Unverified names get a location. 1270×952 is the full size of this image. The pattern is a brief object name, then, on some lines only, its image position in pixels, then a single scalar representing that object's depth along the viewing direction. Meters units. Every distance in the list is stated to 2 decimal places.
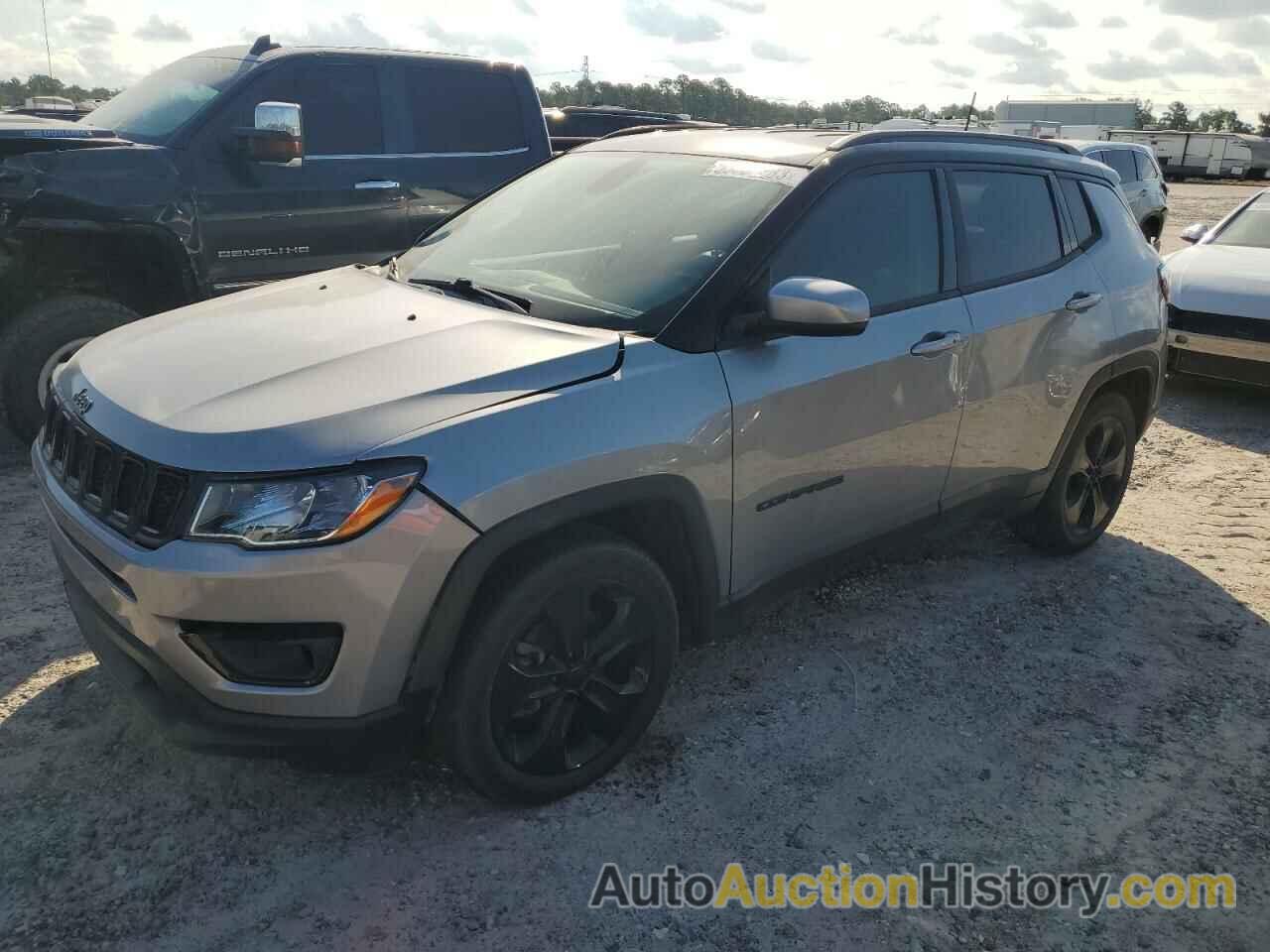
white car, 7.21
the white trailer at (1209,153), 39.62
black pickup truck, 5.06
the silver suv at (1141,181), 12.57
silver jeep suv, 2.28
